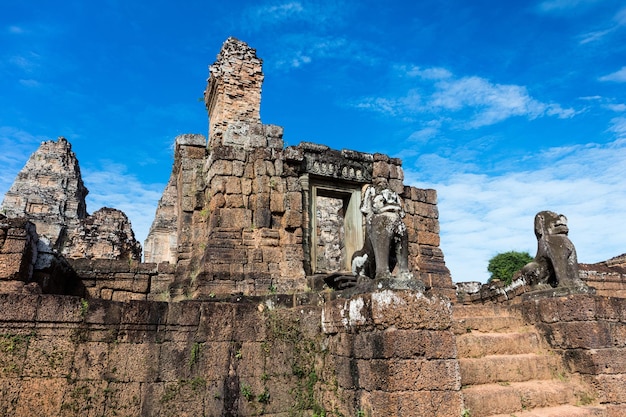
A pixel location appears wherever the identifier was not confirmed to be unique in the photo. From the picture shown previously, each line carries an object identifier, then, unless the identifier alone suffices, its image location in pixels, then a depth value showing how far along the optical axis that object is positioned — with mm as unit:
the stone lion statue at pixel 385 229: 5348
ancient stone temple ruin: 4684
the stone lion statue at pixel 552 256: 6902
